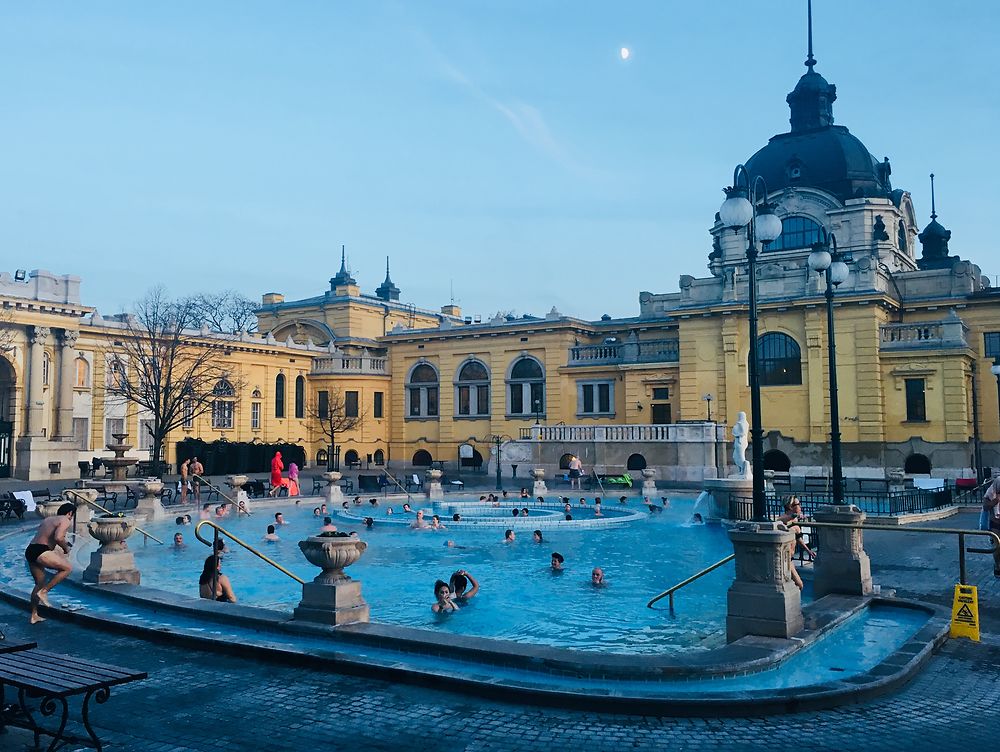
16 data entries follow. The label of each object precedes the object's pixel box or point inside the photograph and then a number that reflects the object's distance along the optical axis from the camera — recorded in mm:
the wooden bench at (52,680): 5695
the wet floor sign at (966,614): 9508
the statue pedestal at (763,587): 9531
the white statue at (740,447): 26859
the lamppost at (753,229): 11561
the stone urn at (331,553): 10203
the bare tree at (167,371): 42812
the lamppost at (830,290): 15891
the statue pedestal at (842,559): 12266
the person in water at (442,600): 13852
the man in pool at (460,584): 14502
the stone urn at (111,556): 13211
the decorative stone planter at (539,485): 33941
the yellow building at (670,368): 39625
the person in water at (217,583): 12969
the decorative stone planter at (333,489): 31281
